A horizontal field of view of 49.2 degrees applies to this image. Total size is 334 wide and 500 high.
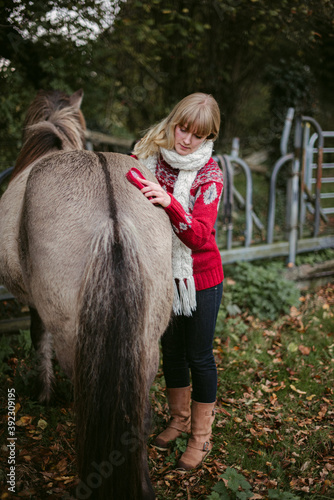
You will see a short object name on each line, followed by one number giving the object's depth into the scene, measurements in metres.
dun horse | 1.38
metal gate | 4.19
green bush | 4.04
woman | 1.80
